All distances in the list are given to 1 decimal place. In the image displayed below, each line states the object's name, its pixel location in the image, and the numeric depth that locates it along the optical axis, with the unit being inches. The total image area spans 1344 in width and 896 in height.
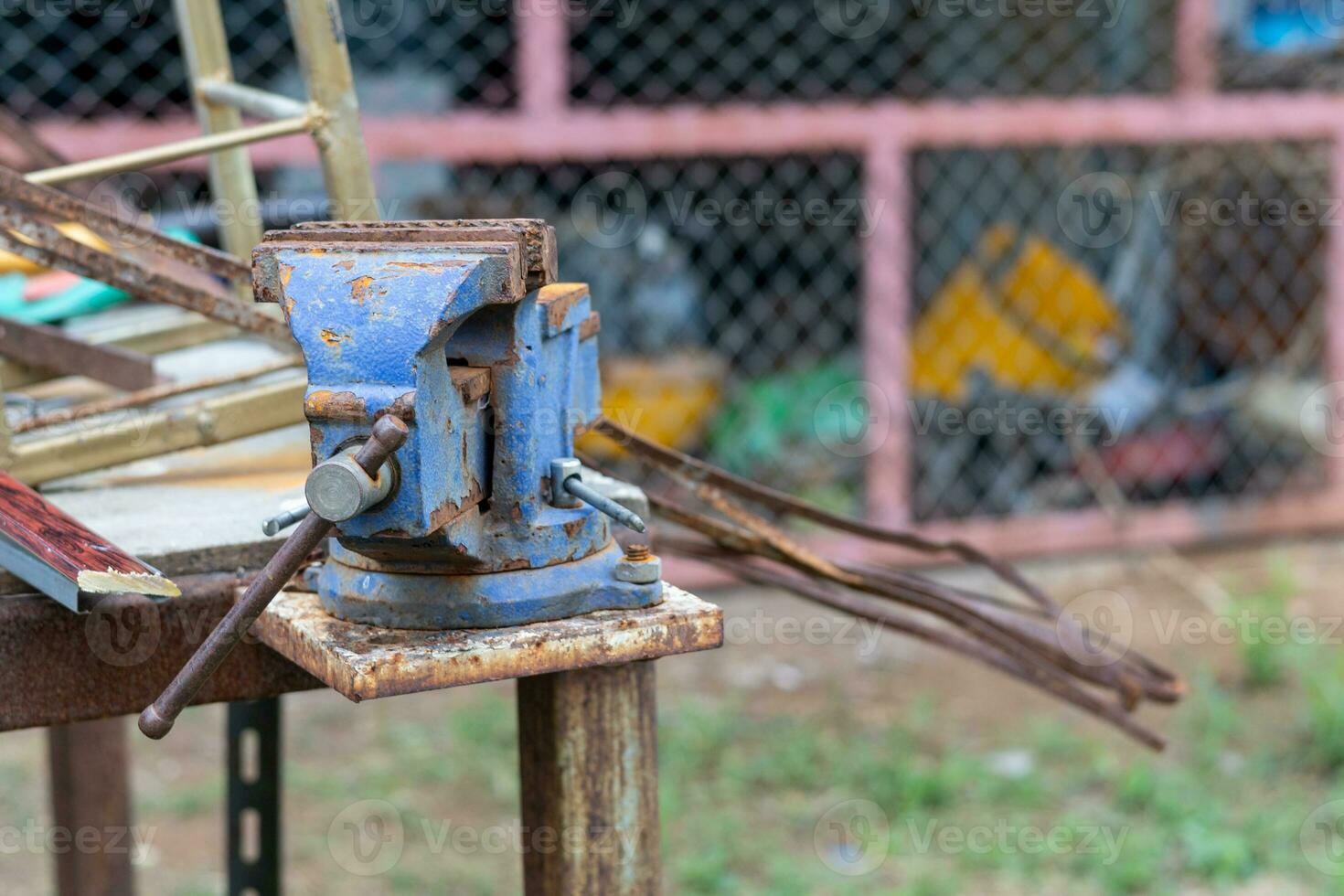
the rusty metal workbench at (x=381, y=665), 83.9
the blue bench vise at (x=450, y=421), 81.5
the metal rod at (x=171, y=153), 95.2
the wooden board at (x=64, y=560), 83.8
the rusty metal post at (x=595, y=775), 88.6
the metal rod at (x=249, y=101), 101.0
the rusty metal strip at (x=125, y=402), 94.9
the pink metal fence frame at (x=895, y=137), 212.0
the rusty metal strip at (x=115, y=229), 91.9
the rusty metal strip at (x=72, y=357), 101.0
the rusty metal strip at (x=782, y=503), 92.2
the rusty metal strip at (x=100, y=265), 91.9
